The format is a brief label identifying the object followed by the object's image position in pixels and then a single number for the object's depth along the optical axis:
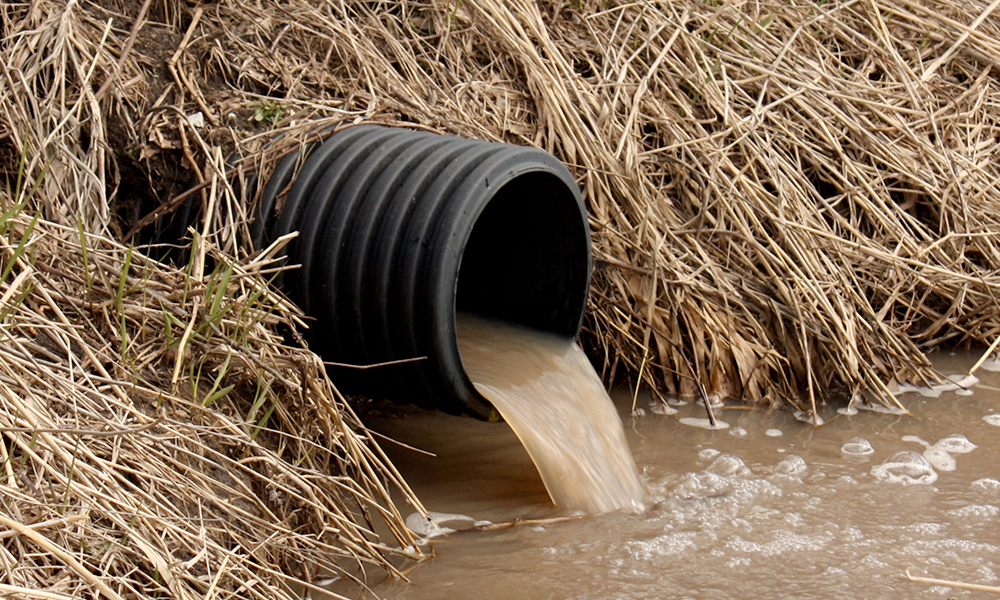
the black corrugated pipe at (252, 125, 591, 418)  5.50
